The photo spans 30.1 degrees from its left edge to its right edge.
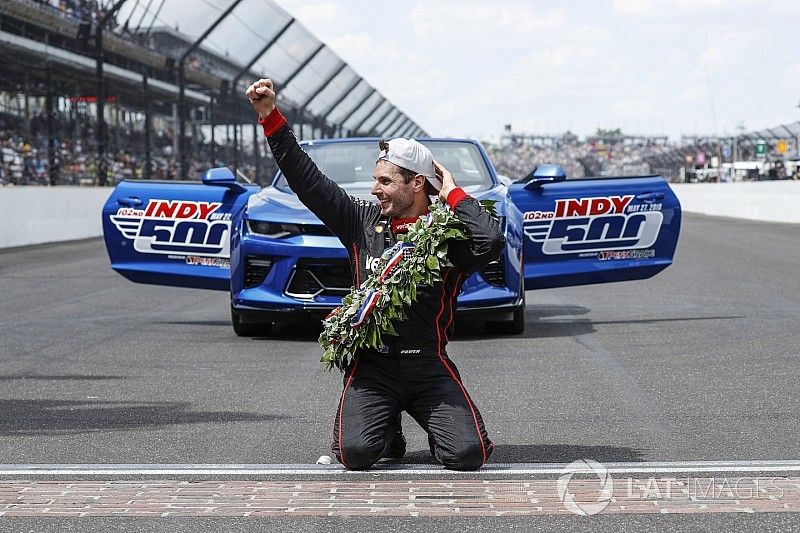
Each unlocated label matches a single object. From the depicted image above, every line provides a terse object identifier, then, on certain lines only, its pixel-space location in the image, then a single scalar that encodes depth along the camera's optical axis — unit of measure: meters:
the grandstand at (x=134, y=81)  28.08
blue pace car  10.71
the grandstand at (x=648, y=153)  76.85
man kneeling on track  5.59
